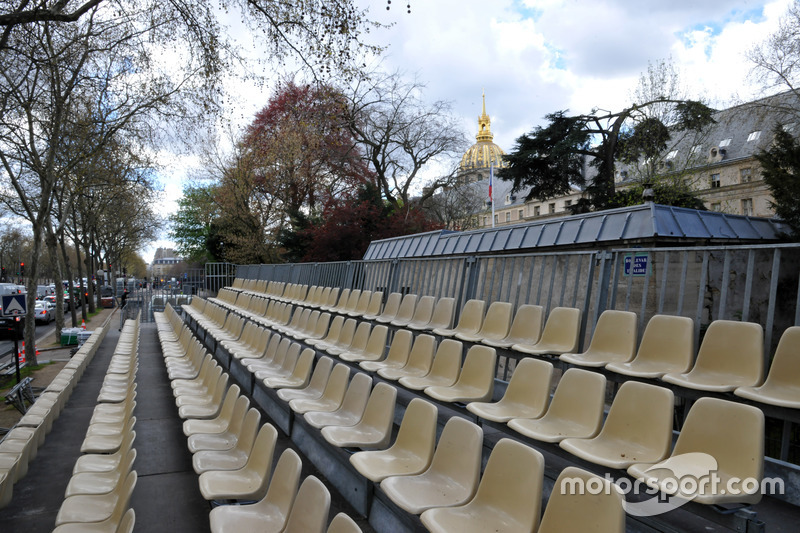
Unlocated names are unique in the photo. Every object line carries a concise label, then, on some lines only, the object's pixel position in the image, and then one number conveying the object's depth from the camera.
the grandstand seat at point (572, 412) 2.85
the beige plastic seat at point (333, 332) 6.50
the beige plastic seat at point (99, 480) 3.26
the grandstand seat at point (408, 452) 2.83
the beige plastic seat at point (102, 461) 3.74
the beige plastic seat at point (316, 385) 4.52
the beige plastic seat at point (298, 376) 4.81
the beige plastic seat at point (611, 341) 3.73
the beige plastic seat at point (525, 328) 4.61
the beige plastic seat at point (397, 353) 4.91
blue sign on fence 4.27
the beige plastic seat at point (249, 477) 2.93
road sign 11.32
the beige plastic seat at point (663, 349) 3.34
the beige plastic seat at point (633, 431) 2.47
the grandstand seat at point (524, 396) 3.24
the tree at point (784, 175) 9.88
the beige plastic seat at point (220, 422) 4.22
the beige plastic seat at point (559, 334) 4.25
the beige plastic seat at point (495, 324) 4.98
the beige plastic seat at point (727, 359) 2.95
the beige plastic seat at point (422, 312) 6.34
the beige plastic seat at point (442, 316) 5.96
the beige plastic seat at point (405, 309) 6.75
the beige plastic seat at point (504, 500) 2.11
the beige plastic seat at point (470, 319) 5.39
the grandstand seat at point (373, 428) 3.26
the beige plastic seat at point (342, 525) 1.84
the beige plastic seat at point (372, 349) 5.36
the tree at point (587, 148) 21.98
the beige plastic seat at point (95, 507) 2.76
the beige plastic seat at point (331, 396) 4.08
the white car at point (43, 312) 27.27
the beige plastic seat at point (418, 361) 4.55
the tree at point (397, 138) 21.11
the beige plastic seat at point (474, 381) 3.69
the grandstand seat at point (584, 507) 1.74
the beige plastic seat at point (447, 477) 2.45
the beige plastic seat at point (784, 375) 2.66
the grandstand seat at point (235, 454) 3.44
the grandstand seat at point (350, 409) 3.77
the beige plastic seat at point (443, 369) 4.18
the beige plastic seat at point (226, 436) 3.82
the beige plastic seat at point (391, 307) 7.08
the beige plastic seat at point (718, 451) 2.01
